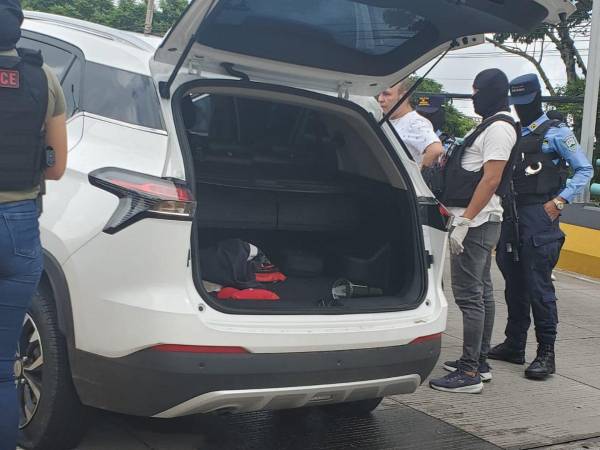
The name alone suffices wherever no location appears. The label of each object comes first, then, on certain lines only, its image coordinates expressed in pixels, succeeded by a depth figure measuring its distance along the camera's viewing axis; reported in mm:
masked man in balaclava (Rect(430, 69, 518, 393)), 4820
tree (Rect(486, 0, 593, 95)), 25152
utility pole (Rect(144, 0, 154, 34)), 32303
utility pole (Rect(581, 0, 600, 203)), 10836
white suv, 2982
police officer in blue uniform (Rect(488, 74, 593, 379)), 5402
